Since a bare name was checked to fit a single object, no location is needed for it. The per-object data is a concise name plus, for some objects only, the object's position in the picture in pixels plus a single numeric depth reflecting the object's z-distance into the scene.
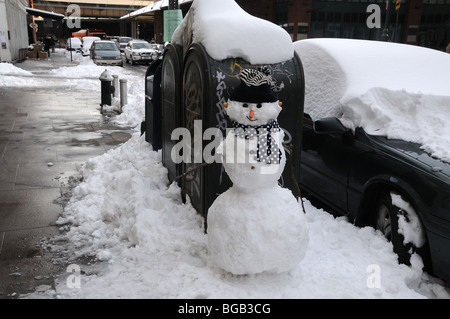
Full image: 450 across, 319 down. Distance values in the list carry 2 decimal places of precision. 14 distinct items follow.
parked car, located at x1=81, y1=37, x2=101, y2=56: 35.50
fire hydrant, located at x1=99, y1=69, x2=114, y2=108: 11.56
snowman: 2.97
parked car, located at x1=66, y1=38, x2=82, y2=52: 38.38
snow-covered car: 3.34
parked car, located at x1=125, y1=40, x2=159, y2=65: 29.80
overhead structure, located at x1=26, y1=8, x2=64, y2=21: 37.44
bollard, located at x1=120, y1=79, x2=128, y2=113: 10.59
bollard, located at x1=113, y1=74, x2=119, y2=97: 12.50
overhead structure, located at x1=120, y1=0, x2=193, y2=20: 41.16
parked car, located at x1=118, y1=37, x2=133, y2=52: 40.84
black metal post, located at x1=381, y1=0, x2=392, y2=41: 12.91
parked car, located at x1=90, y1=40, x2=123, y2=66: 26.50
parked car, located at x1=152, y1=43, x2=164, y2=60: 35.08
